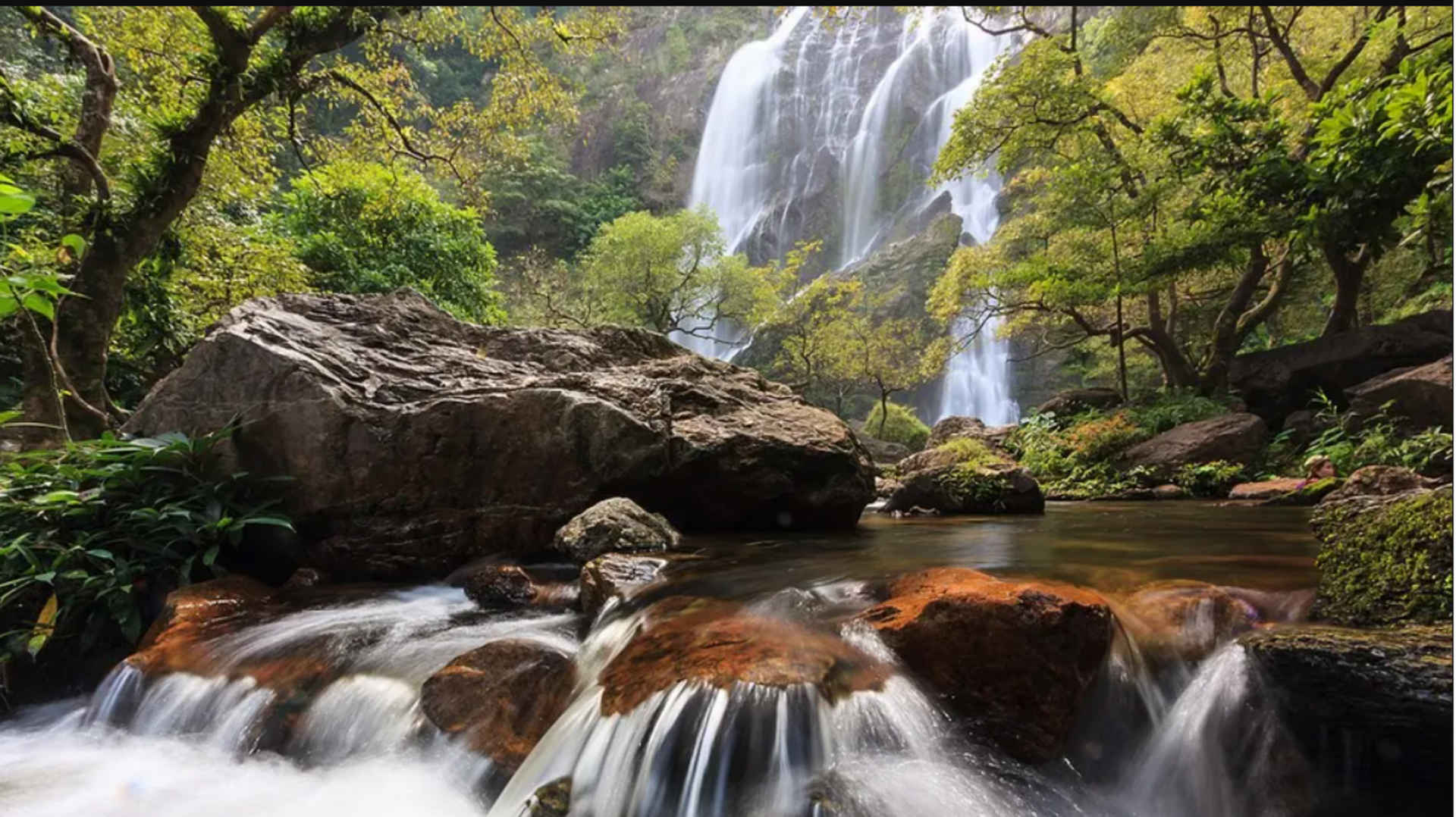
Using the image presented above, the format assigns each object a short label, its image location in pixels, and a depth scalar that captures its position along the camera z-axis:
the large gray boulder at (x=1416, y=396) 7.08
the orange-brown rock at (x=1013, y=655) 2.35
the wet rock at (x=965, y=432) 14.68
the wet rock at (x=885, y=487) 10.41
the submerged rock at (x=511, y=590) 4.12
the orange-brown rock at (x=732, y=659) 2.43
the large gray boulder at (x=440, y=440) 4.82
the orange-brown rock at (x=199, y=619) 3.42
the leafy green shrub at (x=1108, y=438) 10.70
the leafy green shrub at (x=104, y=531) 3.81
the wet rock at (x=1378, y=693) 1.82
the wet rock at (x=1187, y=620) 2.59
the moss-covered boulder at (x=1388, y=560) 2.15
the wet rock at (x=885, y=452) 18.45
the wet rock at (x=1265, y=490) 7.09
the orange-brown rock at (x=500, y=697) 2.65
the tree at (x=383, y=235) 10.54
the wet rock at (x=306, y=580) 4.71
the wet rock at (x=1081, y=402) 14.34
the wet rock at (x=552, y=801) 2.19
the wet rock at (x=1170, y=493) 8.51
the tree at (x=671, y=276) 20.88
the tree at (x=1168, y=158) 8.21
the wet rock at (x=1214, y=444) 9.07
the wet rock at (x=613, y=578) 3.66
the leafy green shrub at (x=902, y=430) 20.81
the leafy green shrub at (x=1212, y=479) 8.45
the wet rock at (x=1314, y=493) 6.47
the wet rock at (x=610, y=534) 4.54
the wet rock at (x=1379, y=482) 4.95
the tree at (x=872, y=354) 20.45
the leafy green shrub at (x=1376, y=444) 6.29
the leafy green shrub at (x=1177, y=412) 10.76
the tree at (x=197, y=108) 5.73
